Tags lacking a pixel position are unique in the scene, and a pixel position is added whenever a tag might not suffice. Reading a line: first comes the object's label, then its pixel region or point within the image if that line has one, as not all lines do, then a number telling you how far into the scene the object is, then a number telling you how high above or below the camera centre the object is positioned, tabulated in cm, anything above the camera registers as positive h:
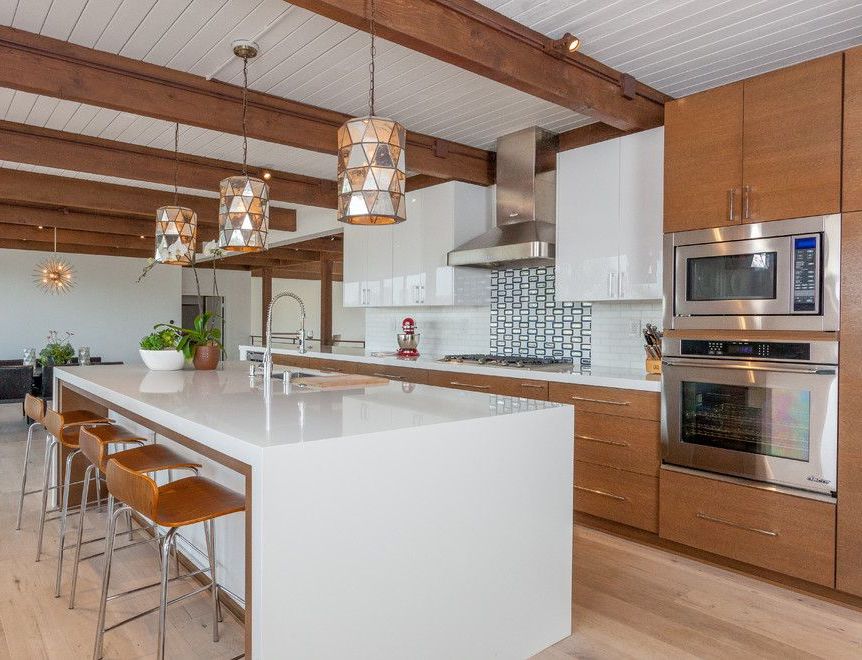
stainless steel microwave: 266 +21
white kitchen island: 159 -59
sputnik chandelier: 998 +67
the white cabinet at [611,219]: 361 +62
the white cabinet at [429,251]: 496 +59
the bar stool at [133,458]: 243 -60
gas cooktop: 415 -31
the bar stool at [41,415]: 333 -57
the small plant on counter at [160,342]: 368 -15
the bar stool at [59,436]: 293 -61
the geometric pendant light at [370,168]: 231 +57
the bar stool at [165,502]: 182 -62
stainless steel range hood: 425 +83
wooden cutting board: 288 -31
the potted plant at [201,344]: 365 -16
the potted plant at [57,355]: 702 -44
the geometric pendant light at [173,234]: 376 +51
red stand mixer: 546 -17
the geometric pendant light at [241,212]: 324 +56
